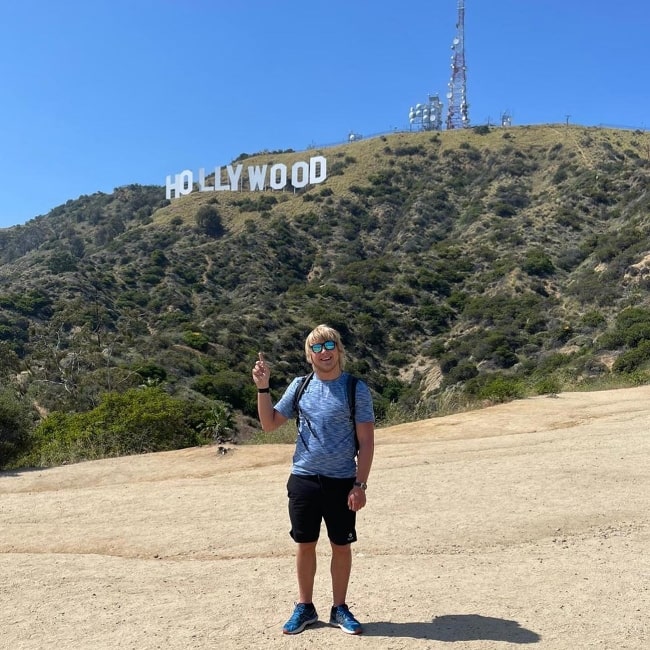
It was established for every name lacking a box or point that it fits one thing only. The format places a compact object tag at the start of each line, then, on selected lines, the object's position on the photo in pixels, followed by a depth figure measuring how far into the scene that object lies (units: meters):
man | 3.98
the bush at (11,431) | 11.77
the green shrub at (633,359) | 22.41
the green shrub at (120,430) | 12.72
